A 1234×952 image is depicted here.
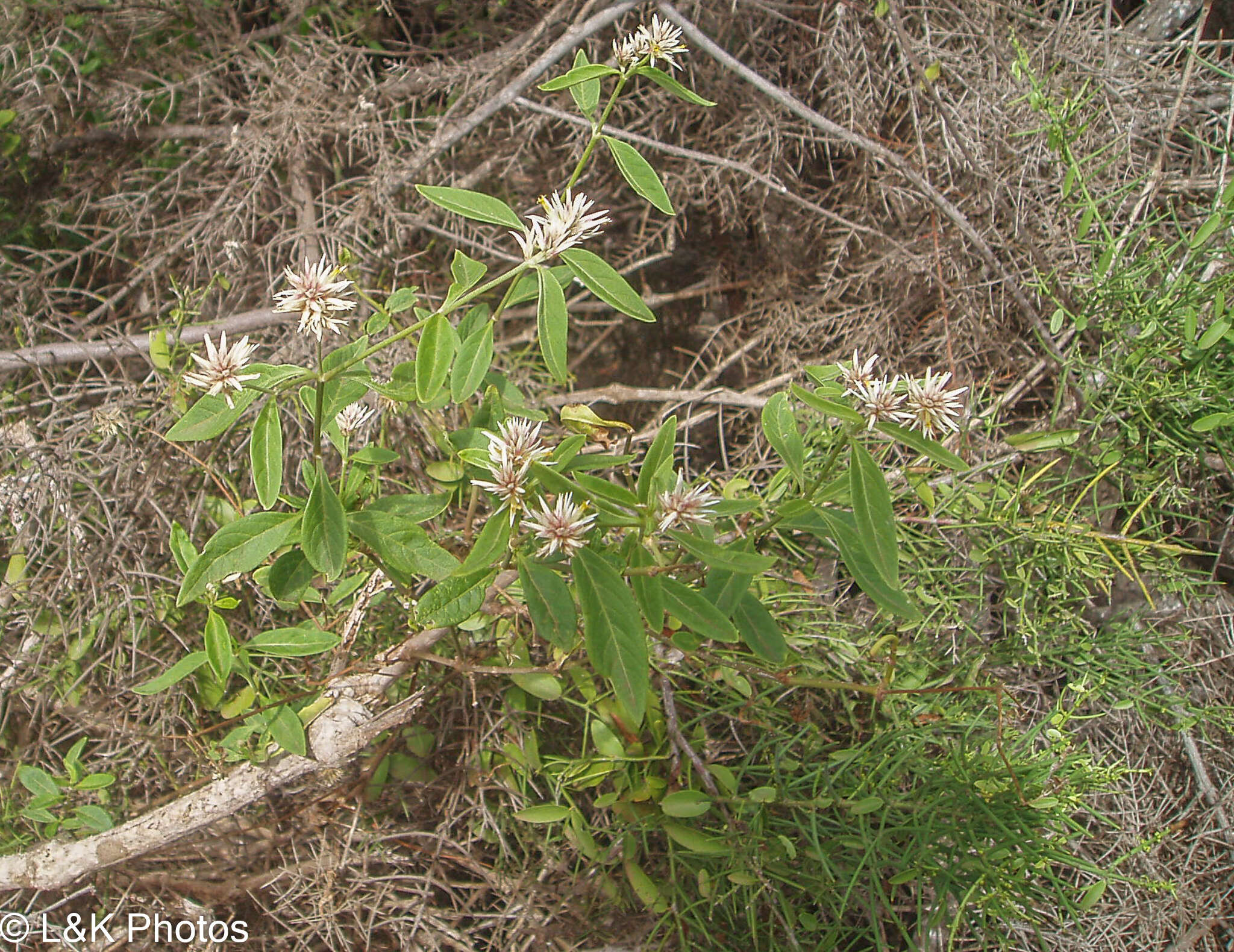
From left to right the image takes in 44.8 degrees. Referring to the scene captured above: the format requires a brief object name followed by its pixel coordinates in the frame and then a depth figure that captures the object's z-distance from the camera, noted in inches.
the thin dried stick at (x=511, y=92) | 26.1
